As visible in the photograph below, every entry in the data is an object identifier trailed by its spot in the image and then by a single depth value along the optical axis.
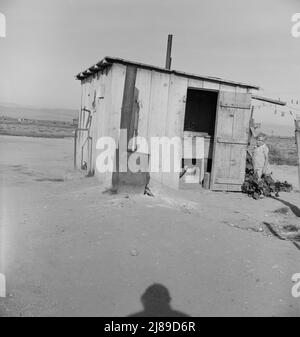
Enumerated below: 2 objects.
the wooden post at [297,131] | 6.72
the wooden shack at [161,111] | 9.59
